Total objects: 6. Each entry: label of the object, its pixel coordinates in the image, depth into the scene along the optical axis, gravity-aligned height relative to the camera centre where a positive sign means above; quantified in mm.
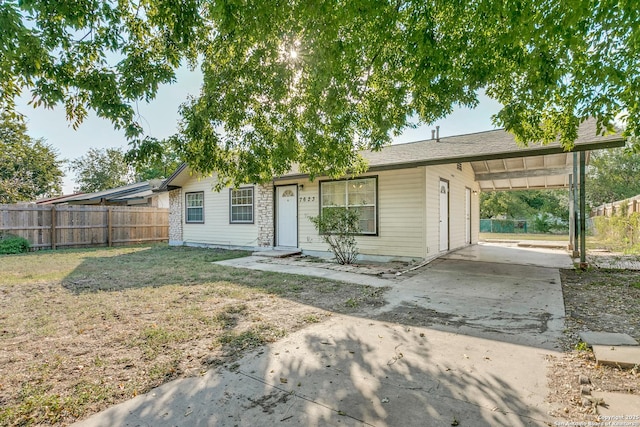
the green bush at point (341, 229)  8422 -448
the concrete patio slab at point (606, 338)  3152 -1305
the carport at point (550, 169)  6434 +1289
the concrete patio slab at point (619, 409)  2033 -1335
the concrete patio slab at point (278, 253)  9938 -1303
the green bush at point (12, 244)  11328 -1104
